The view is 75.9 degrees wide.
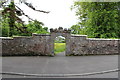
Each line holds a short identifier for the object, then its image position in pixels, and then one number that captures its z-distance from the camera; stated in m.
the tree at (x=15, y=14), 8.56
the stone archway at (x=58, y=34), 7.46
